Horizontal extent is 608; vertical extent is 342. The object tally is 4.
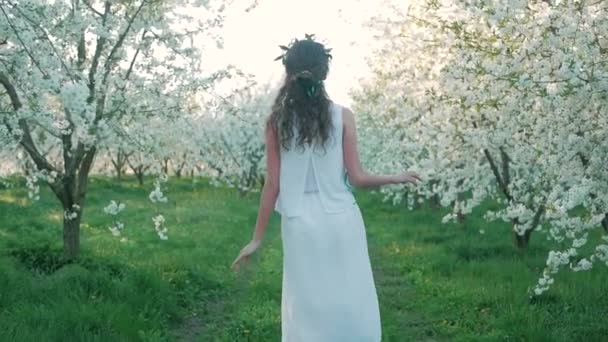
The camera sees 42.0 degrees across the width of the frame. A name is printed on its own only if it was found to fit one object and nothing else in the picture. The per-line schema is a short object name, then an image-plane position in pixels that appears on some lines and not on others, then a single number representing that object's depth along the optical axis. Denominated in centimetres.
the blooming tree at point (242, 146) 3703
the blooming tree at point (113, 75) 844
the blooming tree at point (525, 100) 606
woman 446
